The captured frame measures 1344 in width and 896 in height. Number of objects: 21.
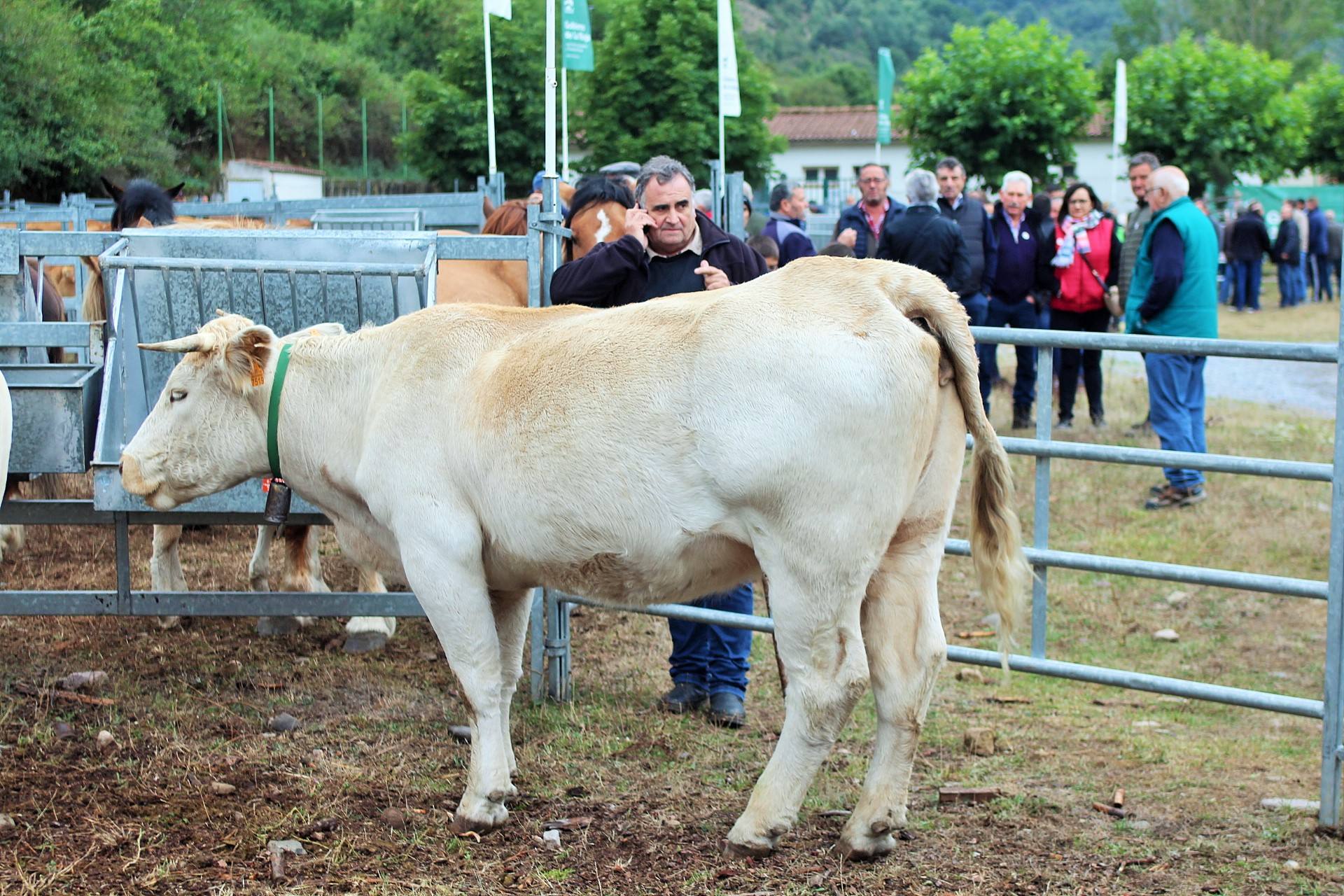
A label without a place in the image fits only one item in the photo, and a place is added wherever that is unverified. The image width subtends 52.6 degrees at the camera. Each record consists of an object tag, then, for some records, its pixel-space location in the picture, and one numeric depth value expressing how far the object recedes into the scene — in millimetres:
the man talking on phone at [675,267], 4871
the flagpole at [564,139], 12873
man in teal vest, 8742
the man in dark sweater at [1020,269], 11203
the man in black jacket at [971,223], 10930
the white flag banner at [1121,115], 22812
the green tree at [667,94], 33688
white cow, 3576
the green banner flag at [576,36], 11852
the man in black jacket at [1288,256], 25609
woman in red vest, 10891
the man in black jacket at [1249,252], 23203
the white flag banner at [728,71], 11969
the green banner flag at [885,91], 25062
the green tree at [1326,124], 45469
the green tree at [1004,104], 28484
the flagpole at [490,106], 9930
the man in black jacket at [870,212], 10477
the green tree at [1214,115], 34719
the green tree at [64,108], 12945
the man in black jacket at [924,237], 9898
